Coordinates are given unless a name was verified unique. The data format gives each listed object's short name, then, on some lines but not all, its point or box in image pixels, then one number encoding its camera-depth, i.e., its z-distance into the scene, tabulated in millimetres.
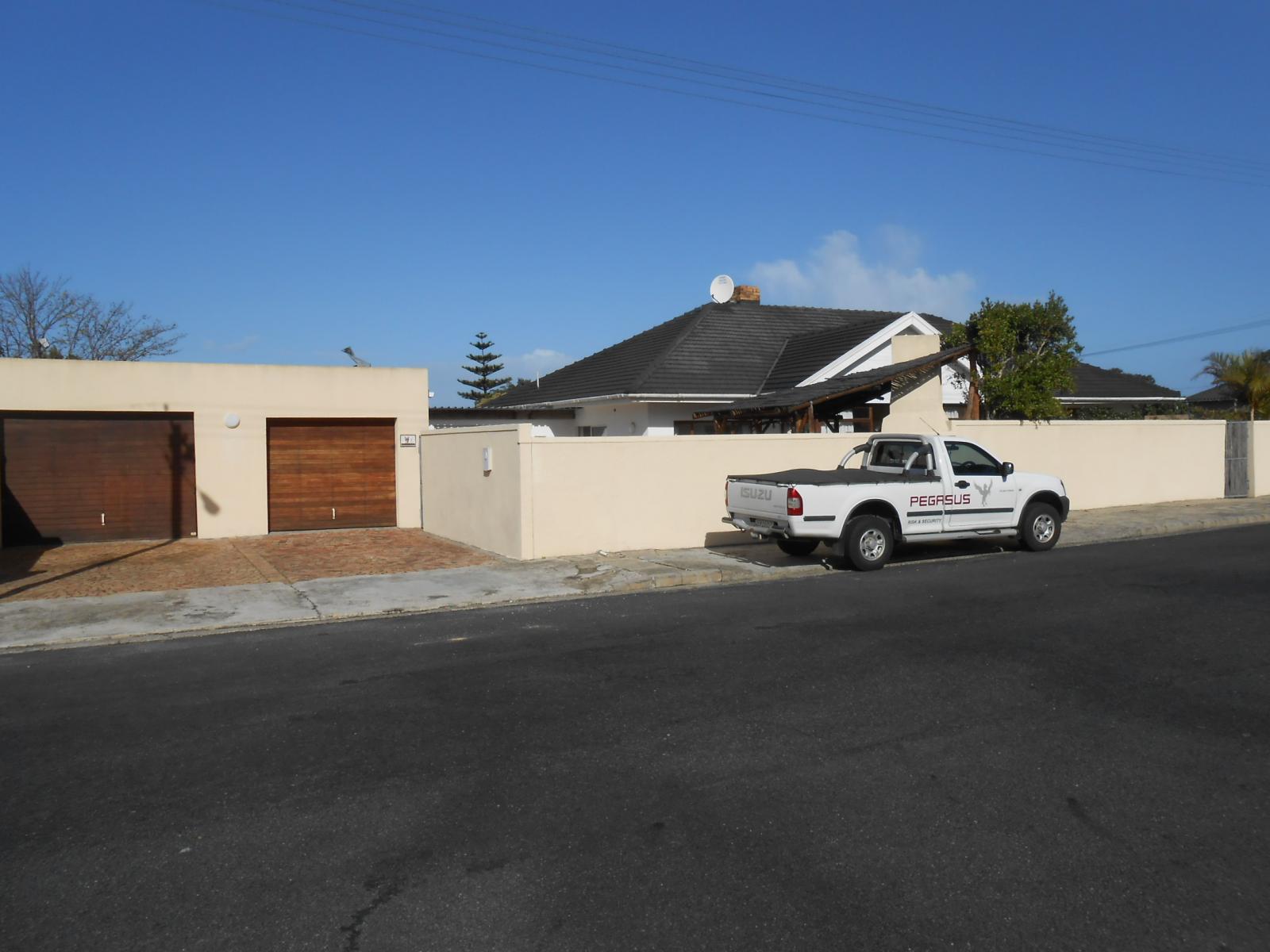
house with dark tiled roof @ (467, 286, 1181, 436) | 24672
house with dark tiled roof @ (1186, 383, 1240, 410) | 51519
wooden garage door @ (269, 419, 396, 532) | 21141
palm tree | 31500
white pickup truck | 13820
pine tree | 83000
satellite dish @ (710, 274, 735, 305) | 30672
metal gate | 25125
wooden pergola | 19562
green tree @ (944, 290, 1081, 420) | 21562
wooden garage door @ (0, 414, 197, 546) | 19078
